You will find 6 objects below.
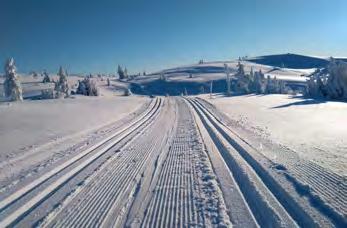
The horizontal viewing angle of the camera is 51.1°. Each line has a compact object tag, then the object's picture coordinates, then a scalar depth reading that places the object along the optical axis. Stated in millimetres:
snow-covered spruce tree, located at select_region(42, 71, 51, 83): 139825
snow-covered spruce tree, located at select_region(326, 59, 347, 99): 40047
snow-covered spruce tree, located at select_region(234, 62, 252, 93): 77312
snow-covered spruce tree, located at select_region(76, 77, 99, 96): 72875
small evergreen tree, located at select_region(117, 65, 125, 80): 176500
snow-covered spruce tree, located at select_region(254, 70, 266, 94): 68800
